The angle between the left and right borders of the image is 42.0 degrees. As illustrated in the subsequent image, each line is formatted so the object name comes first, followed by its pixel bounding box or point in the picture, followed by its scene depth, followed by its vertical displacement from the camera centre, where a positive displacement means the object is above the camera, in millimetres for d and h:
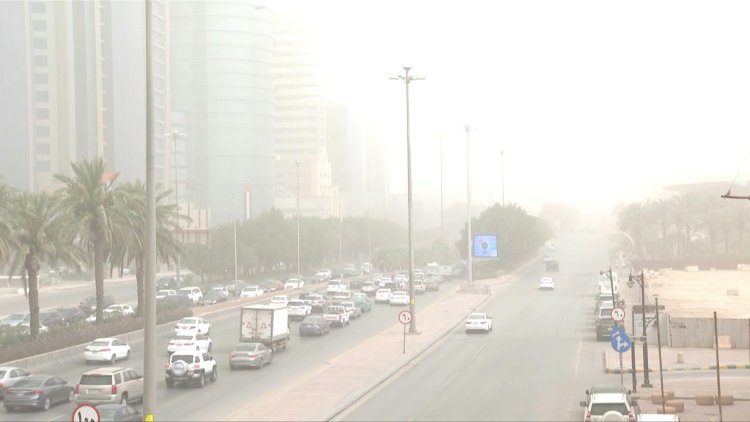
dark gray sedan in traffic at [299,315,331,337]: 58438 -5878
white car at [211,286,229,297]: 85500 -5416
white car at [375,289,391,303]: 84875 -5969
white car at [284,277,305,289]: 100775 -5799
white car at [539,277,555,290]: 97688 -5978
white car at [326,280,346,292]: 87594 -5457
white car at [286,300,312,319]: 69250 -5696
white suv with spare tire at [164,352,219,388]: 37156 -5243
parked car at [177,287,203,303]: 81000 -5241
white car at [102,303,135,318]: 67750 -5478
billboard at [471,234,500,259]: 110812 -2337
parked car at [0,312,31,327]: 63184 -5604
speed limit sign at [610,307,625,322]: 37188 -3472
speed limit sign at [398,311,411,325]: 47156 -4355
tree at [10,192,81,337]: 46562 -128
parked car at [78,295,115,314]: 75125 -5614
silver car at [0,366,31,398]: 35434 -5244
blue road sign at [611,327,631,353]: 33625 -4072
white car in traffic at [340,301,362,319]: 69375 -5830
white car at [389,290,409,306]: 80750 -5951
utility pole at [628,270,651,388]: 35638 -4947
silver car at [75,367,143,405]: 31953 -5108
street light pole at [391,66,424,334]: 56719 +2493
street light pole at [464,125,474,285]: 96812 +796
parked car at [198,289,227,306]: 81312 -5731
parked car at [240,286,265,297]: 87000 -5570
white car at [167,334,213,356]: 46562 -5444
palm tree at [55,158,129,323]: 53750 +1393
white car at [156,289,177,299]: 81944 -5315
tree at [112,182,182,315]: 56281 -162
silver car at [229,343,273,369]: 42997 -5606
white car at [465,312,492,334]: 58438 -5884
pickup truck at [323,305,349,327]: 63328 -5685
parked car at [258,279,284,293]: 96312 -5743
